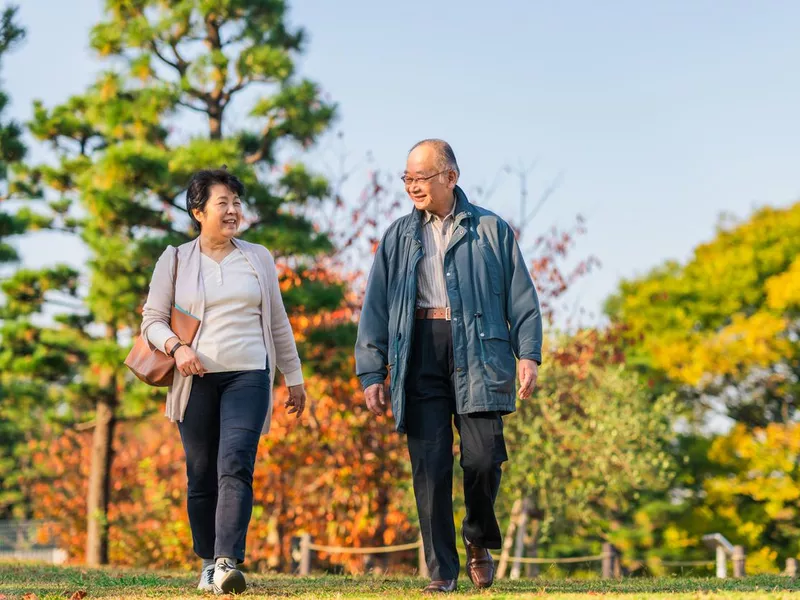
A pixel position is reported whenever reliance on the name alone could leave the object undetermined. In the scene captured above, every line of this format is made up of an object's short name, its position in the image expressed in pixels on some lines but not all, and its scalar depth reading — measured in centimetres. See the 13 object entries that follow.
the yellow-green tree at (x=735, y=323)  2588
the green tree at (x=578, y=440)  1581
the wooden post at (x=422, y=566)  1272
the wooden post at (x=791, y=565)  1389
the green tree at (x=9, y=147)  1374
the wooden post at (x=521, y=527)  1616
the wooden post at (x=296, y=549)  1278
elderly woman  478
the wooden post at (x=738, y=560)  1270
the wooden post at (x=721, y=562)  1318
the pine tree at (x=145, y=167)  1316
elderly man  477
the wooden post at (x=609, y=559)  1270
